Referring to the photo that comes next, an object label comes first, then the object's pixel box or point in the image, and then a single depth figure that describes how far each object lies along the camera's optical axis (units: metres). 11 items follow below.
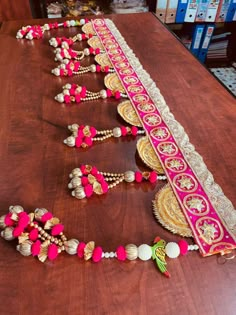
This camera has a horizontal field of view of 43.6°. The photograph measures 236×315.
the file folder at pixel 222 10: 1.78
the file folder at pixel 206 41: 1.94
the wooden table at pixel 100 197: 0.42
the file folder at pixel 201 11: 1.78
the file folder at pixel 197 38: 1.93
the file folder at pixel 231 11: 1.79
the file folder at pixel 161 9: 1.73
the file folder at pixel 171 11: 1.74
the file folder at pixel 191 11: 1.76
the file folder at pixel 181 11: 1.75
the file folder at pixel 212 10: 1.77
